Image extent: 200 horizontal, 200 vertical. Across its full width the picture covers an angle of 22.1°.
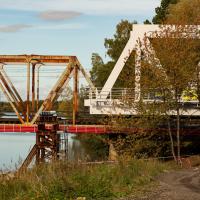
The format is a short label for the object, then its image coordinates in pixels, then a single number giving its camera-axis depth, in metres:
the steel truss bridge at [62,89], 40.50
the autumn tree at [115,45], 74.74
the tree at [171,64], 26.59
